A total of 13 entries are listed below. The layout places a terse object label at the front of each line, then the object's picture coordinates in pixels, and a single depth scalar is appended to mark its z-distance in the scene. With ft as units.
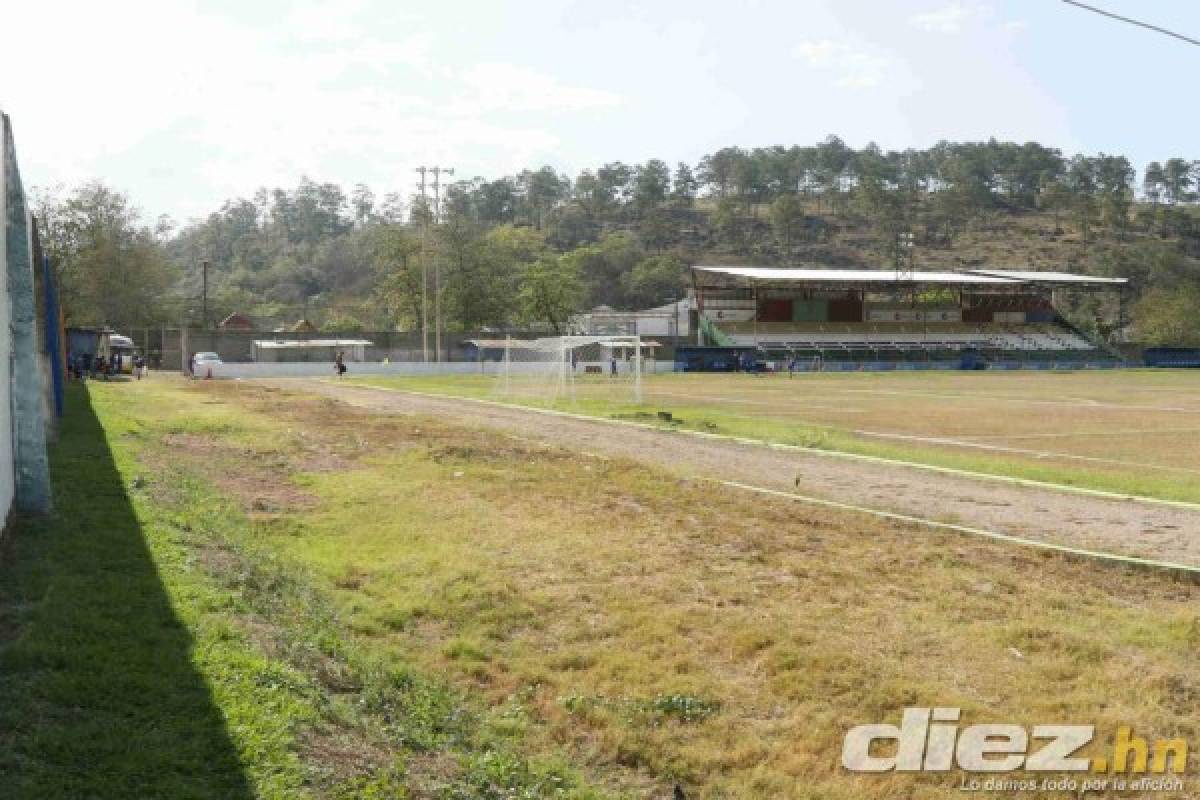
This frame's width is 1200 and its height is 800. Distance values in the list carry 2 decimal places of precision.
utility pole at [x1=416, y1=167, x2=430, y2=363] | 264.31
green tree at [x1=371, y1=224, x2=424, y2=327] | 358.43
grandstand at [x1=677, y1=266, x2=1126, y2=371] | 317.01
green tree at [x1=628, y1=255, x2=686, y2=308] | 520.83
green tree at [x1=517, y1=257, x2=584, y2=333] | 363.15
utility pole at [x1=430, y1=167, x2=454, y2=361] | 260.05
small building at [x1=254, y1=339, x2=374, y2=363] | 261.03
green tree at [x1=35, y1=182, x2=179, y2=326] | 298.35
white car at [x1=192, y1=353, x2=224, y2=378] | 211.82
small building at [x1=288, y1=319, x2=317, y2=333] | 355.36
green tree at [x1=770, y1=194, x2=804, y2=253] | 622.95
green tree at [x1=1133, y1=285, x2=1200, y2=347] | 375.31
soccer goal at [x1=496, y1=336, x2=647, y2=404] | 144.77
